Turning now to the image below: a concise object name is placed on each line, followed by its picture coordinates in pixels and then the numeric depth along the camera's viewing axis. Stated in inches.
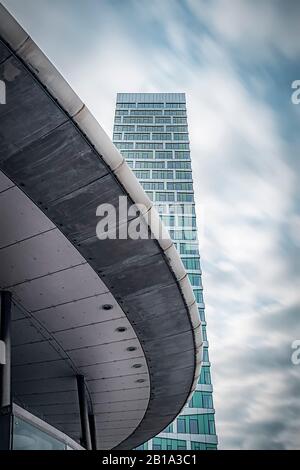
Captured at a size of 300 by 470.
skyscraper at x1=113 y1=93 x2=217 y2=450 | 2854.3
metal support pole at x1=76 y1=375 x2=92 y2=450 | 506.6
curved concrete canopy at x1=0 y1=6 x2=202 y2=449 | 247.6
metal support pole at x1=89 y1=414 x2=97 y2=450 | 625.2
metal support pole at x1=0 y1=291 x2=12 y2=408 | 334.0
